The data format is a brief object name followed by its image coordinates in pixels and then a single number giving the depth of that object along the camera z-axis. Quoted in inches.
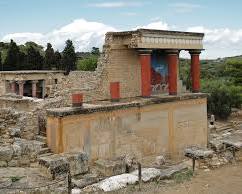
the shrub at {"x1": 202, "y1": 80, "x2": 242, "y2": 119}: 996.7
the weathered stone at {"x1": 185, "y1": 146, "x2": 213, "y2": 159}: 413.0
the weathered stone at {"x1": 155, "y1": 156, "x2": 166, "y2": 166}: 433.5
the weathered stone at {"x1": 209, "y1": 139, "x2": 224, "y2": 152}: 506.6
